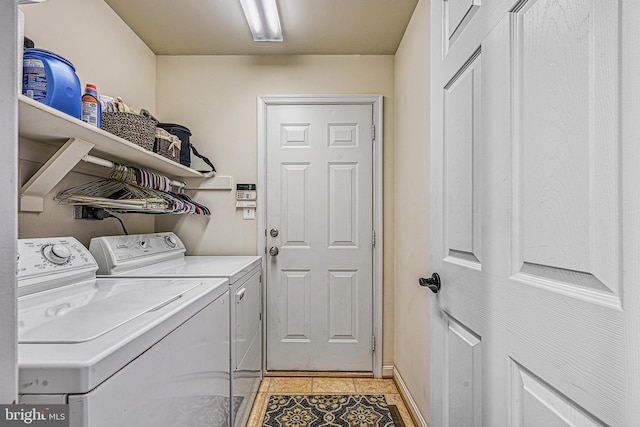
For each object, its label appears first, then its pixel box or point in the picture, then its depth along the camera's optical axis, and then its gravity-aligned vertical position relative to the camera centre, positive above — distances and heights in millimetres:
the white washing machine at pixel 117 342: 643 -298
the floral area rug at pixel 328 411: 2031 -1232
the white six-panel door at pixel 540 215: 494 -4
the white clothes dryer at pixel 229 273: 1669 -321
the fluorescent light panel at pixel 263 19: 1953 +1168
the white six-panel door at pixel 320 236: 2678 -183
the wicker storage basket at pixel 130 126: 1711 +433
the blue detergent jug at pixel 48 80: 1232 +478
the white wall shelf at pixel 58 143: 1196 +309
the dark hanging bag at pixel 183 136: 2436 +538
